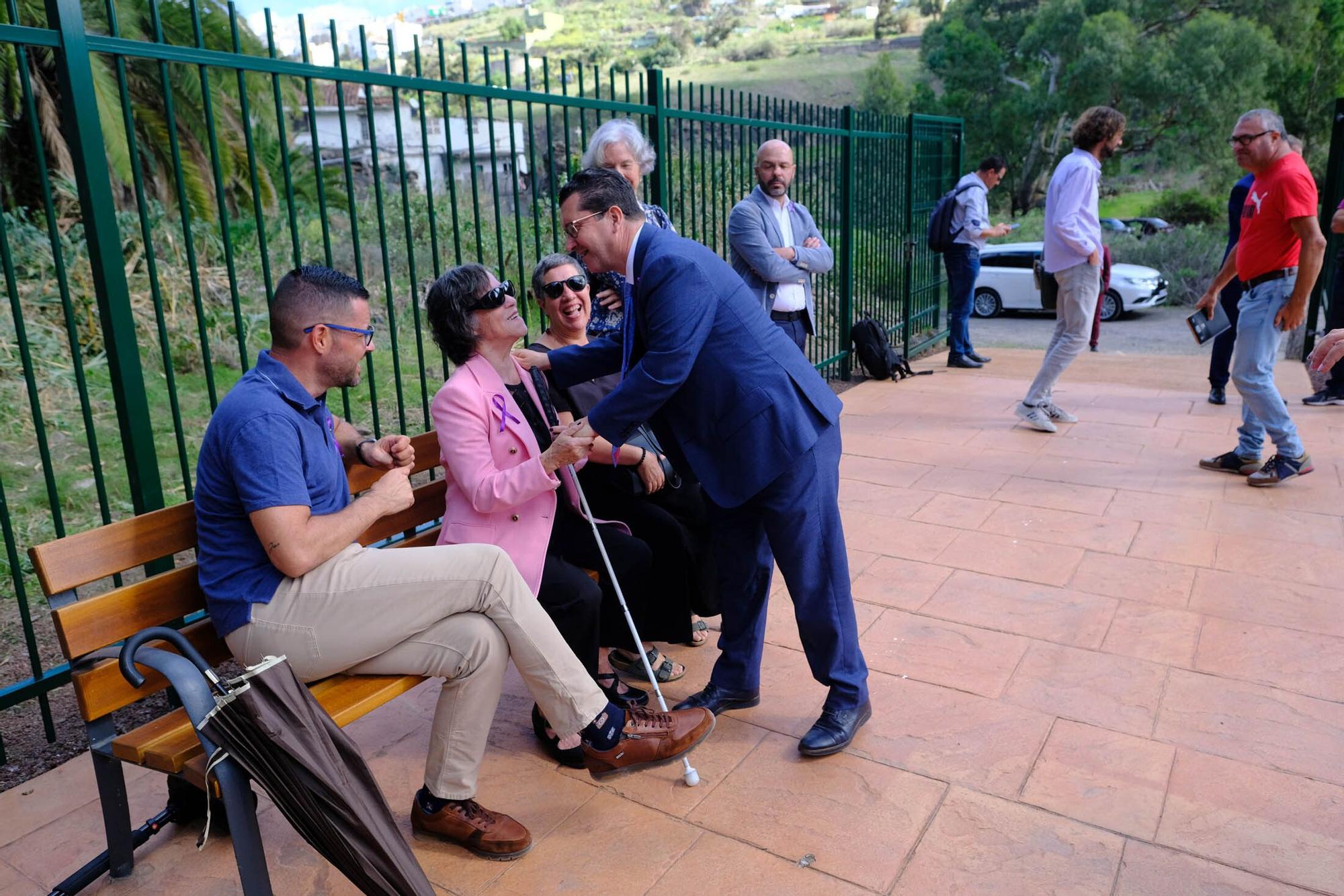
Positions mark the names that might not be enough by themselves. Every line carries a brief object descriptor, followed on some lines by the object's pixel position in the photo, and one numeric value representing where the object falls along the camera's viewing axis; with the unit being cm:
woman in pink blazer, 278
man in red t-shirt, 504
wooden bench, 220
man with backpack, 893
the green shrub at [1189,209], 3159
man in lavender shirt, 615
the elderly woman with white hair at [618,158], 362
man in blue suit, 270
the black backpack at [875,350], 867
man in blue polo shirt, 230
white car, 1781
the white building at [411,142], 2402
